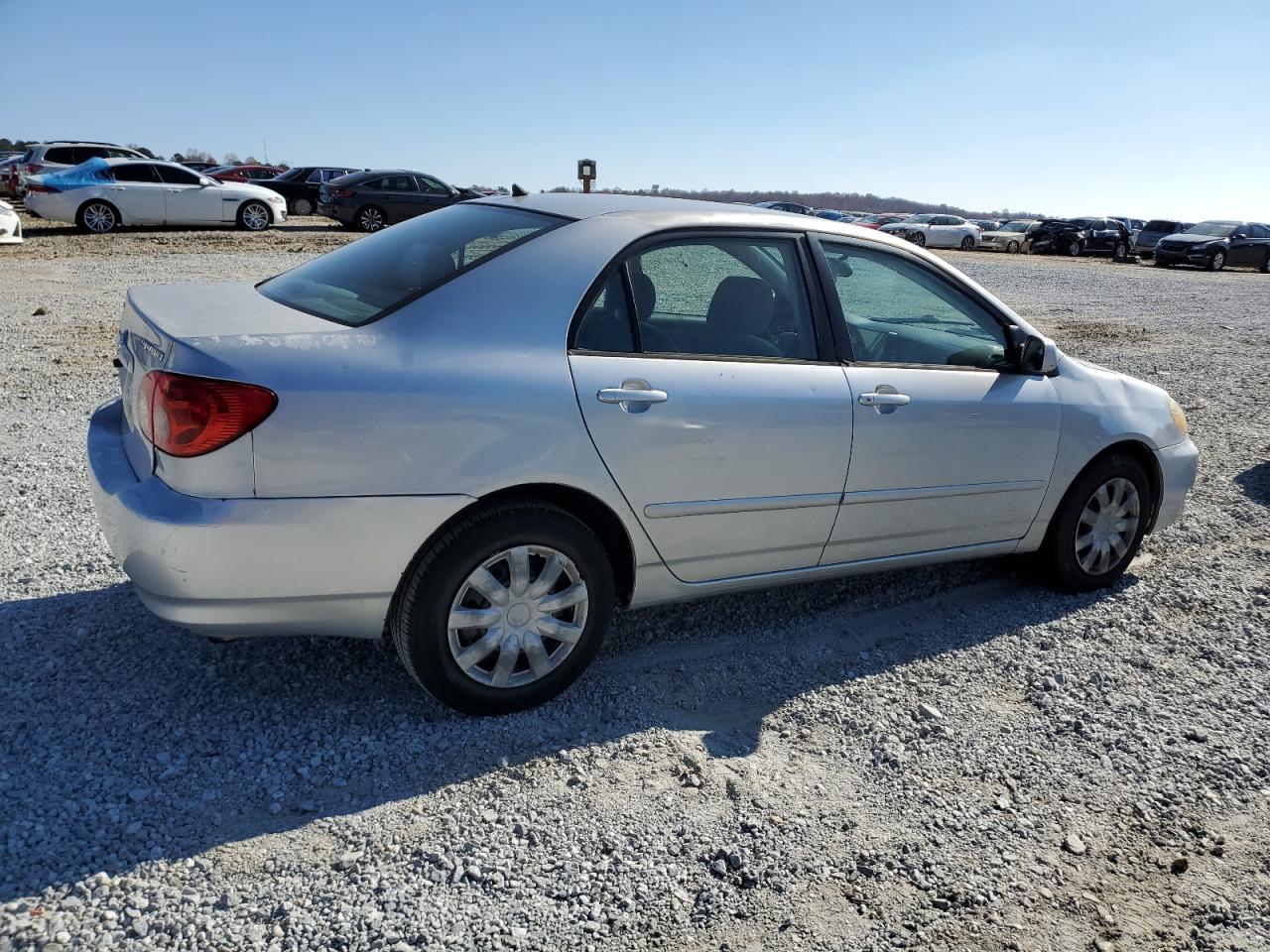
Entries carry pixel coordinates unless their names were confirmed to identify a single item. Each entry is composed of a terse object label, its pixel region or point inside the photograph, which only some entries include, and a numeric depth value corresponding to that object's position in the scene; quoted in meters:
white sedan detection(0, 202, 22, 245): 16.55
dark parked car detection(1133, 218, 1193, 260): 35.44
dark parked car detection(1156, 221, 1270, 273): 32.12
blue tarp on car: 19.42
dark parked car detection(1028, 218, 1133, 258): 36.69
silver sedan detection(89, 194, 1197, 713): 2.86
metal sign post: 16.38
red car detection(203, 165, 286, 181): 29.27
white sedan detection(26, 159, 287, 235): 19.55
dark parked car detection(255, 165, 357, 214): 28.78
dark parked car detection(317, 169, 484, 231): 24.16
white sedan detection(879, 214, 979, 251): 38.97
